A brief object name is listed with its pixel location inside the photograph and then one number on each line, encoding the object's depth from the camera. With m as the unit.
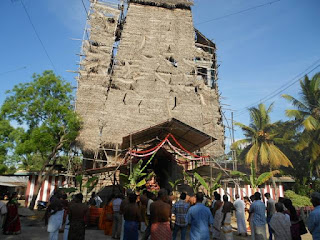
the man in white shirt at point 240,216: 8.54
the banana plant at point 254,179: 11.64
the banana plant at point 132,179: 10.46
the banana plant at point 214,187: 11.47
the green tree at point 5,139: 14.86
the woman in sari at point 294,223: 4.34
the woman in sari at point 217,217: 6.67
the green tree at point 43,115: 13.33
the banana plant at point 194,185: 12.48
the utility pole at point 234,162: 16.73
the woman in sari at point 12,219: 7.57
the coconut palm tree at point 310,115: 19.25
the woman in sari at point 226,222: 6.33
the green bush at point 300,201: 14.53
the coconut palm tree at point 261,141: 21.45
